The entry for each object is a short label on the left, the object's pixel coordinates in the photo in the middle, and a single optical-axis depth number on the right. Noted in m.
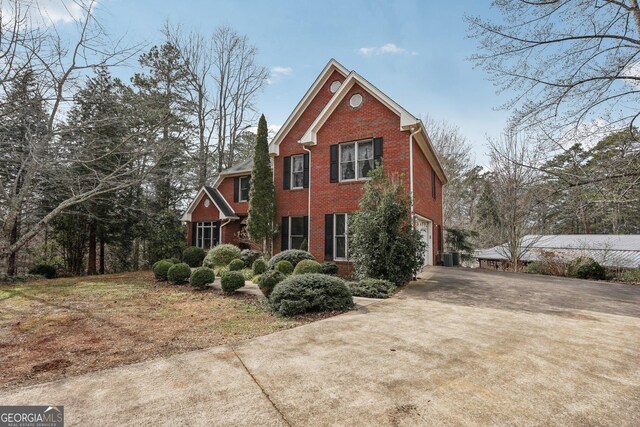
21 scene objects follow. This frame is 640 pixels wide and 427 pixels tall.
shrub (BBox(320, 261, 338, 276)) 10.84
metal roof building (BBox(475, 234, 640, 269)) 15.53
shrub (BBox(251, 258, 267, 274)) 11.25
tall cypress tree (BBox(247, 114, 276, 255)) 14.09
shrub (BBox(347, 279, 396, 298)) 7.86
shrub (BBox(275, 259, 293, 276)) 10.42
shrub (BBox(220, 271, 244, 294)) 8.20
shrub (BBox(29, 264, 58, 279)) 13.34
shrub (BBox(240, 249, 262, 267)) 13.94
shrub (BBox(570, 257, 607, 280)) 12.87
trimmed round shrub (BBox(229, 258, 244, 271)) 12.01
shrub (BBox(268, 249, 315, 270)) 11.38
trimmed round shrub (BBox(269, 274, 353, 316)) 6.06
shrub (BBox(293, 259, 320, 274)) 9.81
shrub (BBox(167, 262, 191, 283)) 10.16
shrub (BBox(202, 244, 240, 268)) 13.60
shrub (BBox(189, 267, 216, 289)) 9.12
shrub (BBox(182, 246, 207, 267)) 15.94
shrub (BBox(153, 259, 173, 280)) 11.05
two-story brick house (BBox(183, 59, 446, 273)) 11.69
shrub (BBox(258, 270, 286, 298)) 7.37
